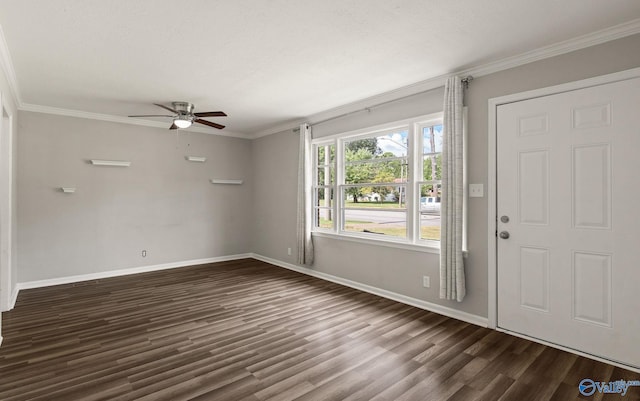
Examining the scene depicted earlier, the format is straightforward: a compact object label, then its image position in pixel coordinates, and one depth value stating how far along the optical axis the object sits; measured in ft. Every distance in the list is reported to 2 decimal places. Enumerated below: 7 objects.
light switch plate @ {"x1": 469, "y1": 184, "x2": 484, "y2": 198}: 11.09
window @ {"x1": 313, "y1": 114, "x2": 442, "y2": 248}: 13.06
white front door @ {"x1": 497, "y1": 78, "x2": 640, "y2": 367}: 8.33
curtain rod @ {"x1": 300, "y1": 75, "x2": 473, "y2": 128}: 11.35
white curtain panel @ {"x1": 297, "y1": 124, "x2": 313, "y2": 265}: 18.02
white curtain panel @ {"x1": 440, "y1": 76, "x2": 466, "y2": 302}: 11.30
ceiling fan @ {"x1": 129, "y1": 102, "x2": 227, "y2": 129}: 15.01
